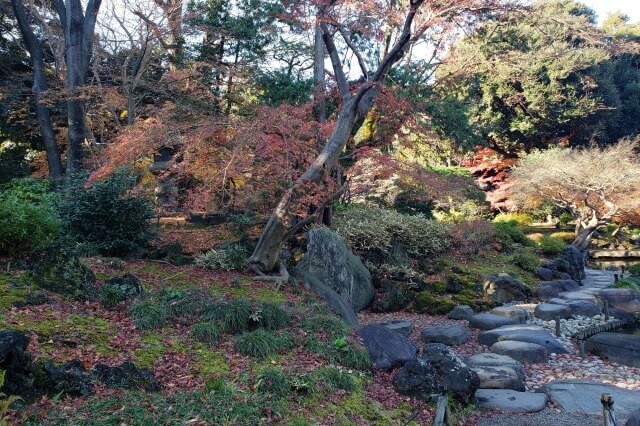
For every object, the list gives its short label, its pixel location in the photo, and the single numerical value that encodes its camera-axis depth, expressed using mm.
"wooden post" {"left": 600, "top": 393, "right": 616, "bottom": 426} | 3803
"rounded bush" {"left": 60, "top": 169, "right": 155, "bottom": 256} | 8453
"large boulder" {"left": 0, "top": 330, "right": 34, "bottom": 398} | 3266
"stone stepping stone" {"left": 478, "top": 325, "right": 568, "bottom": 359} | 7715
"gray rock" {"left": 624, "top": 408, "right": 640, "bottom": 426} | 3989
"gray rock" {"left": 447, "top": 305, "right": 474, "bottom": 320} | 9540
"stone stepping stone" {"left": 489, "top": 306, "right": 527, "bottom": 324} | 9367
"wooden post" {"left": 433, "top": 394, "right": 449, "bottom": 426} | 4125
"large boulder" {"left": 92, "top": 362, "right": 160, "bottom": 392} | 3751
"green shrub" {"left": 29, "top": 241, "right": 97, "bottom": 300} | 5625
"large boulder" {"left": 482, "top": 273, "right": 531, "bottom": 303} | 11008
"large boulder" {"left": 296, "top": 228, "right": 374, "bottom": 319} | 9000
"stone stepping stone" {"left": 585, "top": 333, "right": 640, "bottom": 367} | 7293
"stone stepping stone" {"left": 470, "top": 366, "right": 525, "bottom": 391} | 5824
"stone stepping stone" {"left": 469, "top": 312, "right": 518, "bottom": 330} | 8805
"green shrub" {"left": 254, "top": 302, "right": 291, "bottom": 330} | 5687
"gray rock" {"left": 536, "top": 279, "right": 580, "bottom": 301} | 11555
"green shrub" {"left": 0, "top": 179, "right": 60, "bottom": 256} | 6172
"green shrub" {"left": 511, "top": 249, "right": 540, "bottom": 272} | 12961
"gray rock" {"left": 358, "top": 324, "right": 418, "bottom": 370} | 5625
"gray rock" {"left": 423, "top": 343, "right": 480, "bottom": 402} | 5082
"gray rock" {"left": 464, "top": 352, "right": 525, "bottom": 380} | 6219
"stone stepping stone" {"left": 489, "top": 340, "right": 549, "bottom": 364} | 7137
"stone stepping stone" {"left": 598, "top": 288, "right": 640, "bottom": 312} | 10914
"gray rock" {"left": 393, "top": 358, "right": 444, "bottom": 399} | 5039
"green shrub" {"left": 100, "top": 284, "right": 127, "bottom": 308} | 5602
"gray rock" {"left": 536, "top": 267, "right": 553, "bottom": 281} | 12812
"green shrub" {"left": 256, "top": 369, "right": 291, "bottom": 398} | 4090
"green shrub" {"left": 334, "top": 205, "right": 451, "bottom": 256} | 11133
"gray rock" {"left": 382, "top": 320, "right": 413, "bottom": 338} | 8125
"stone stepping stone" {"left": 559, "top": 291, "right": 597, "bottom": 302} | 11098
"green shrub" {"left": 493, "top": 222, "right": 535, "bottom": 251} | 14398
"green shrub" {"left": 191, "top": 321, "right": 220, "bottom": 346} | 5117
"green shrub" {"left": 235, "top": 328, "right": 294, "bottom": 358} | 4945
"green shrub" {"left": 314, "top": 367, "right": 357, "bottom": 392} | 4595
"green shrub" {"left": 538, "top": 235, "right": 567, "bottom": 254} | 15289
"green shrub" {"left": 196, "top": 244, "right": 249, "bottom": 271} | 8547
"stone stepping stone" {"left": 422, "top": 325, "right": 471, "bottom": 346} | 7879
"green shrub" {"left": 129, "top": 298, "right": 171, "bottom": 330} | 5215
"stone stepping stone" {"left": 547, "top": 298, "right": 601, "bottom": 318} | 10220
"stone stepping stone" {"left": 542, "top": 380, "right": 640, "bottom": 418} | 5238
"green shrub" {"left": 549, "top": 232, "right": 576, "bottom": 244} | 18970
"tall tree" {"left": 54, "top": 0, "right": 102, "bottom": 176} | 12109
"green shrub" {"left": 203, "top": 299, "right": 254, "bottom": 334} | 5465
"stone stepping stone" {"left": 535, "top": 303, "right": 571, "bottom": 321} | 9641
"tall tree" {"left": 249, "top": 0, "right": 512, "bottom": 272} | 7316
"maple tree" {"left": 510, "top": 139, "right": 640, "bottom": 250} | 16922
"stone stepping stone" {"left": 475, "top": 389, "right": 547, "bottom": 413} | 5215
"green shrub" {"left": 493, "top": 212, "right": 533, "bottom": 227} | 20700
